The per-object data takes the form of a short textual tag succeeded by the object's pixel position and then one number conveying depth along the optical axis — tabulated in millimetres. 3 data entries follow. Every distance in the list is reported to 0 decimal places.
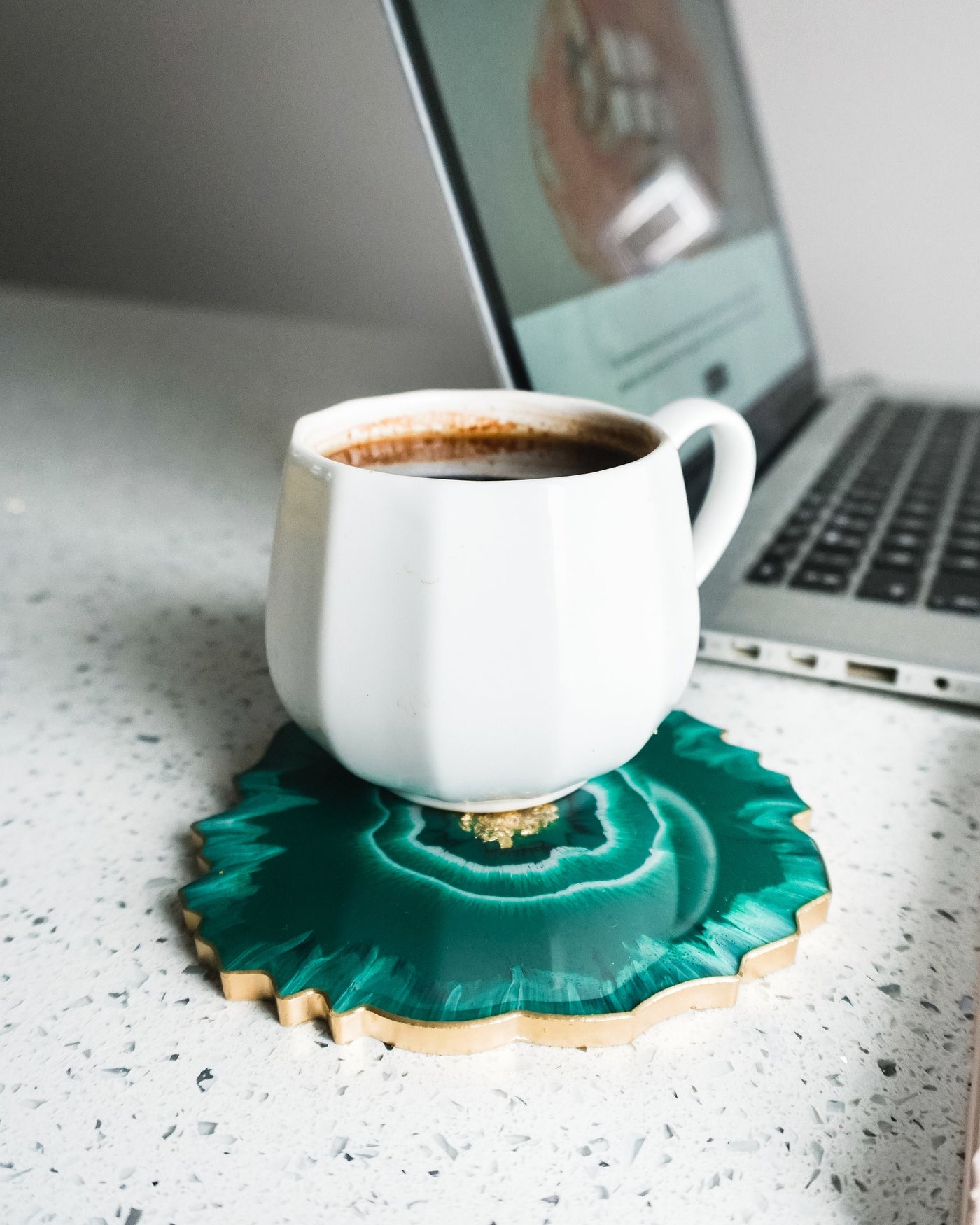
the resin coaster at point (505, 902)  244
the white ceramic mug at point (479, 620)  259
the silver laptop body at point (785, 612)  409
